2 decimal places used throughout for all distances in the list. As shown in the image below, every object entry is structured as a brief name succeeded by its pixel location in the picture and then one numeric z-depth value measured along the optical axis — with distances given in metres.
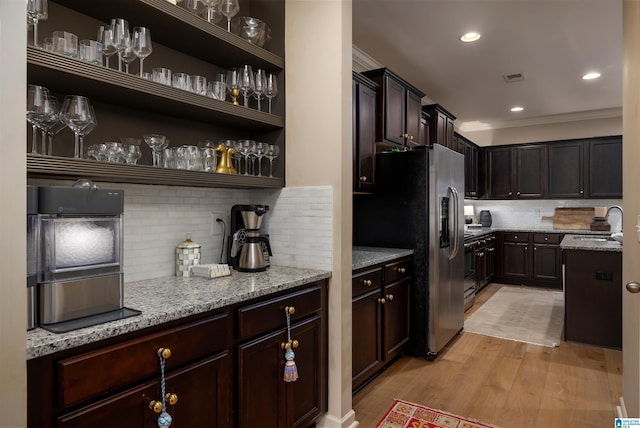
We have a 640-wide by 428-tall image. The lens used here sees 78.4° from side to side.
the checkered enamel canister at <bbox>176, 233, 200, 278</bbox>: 2.00
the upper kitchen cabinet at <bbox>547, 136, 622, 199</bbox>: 5.75
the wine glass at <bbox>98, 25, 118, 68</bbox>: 1.57
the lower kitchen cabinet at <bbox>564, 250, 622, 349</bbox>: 3.35
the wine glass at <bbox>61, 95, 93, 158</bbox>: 1.42
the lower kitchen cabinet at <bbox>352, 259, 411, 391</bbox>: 2.50
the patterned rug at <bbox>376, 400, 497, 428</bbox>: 2.19
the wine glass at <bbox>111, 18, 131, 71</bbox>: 1.57
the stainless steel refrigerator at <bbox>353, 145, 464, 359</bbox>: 3.09
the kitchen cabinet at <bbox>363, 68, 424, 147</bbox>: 3.25
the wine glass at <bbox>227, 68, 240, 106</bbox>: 2.12
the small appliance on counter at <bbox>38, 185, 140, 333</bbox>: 1.16
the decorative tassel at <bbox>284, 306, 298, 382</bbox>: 1.76
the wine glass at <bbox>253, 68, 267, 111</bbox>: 2.18
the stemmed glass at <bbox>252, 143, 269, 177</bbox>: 2.20
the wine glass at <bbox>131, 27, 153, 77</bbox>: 1.62
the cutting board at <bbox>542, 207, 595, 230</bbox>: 6.09
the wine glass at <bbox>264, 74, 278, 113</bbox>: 2.22
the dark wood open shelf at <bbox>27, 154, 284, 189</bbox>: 1.30
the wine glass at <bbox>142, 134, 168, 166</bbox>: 1.78
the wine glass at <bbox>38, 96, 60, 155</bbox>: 1.35
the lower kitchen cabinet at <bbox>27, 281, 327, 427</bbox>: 1.07
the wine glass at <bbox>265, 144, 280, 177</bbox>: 2.28
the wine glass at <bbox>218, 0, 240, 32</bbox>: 2.01
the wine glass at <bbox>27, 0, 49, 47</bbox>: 1.34
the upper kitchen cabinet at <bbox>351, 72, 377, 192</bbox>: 2.93
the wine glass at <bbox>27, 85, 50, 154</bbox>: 1.32
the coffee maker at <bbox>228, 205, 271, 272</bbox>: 2.10
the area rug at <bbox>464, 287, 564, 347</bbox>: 3.73
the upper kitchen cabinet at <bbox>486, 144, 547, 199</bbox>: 6.29
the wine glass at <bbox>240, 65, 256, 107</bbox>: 2.12
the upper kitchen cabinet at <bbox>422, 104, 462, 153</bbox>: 4.39
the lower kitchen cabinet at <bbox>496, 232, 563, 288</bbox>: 5.86
